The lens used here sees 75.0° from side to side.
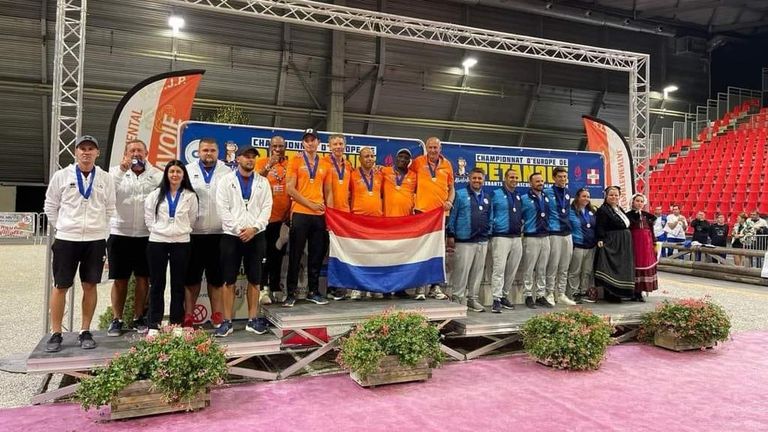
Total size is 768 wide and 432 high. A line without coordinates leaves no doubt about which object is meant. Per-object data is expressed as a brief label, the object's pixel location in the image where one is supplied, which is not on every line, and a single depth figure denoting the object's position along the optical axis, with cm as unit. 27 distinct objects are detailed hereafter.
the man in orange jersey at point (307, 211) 509
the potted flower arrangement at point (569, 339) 470
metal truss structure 731
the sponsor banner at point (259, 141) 554
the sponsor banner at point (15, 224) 1664
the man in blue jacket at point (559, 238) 616
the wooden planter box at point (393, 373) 421
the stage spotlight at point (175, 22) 1623
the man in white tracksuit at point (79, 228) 392
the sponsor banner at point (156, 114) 628
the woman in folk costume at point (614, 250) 630
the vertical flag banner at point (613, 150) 903
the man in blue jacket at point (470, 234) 576
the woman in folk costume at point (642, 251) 650
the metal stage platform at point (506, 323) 508
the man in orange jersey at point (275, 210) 533
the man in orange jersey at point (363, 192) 554
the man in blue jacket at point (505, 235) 585
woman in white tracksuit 414
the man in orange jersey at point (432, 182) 575
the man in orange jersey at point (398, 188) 571
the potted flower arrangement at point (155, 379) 342
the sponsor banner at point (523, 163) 688
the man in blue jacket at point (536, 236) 605
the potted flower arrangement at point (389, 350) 418
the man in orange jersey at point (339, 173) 535
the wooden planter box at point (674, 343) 539
